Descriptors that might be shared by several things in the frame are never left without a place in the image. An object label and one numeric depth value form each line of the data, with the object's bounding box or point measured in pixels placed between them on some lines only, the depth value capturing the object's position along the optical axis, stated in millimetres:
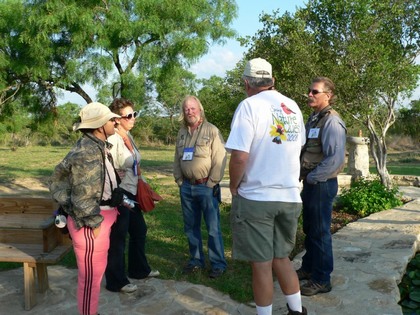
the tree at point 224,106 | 14148
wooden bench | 3855
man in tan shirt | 4352
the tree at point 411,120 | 30578
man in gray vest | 3781
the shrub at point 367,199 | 7312
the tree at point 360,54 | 7406
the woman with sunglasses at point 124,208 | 4008
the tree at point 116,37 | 8430
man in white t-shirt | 2889
